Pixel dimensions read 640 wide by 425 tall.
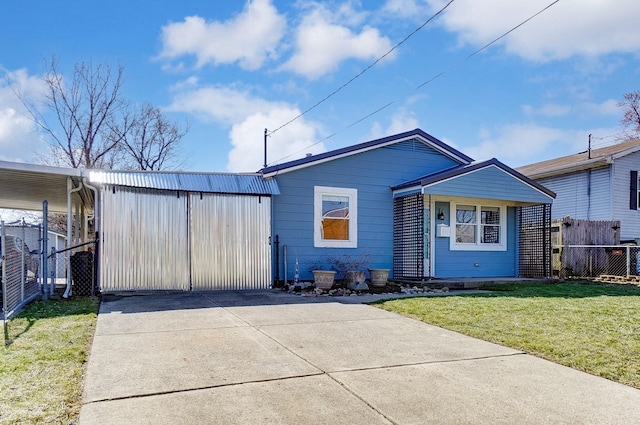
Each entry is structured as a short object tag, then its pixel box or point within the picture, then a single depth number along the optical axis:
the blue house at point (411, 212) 11.49
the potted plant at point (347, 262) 11.62
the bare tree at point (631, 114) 30.56
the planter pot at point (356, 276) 10.62
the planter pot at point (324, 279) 10.31
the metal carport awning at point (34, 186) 9.19
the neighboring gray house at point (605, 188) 16.91
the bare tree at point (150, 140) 26.19
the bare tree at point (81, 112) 22.39
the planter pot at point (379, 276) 11.08
